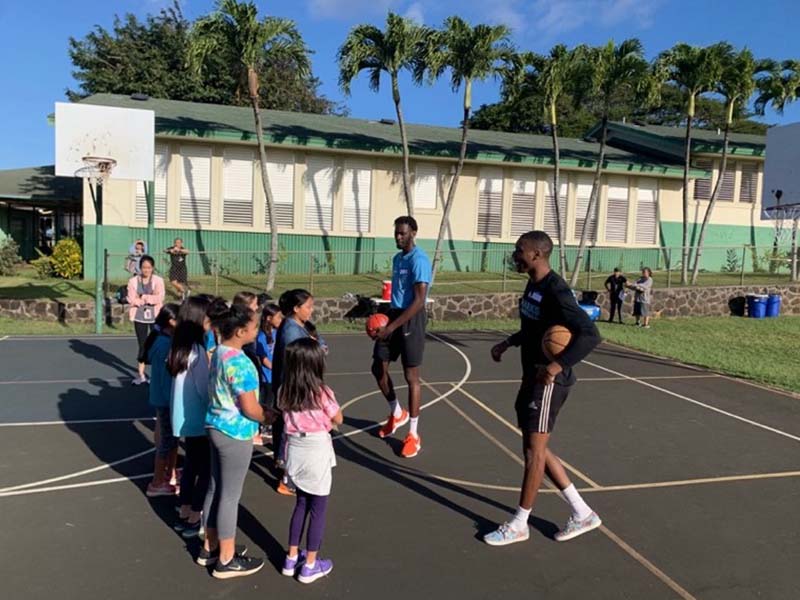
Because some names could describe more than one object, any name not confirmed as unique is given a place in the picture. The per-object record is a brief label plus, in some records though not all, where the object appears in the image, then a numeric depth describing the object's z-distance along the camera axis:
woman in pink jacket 9.37
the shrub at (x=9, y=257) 21.22
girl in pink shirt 3.62
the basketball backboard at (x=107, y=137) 14.28
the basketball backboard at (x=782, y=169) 13.96
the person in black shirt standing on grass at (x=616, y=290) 17.47
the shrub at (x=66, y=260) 19.42
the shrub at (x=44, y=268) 19.80
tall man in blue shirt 5.89
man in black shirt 3.97
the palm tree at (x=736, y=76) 20.50
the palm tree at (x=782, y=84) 21.52
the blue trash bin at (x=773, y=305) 18.92
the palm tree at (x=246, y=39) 16.44
